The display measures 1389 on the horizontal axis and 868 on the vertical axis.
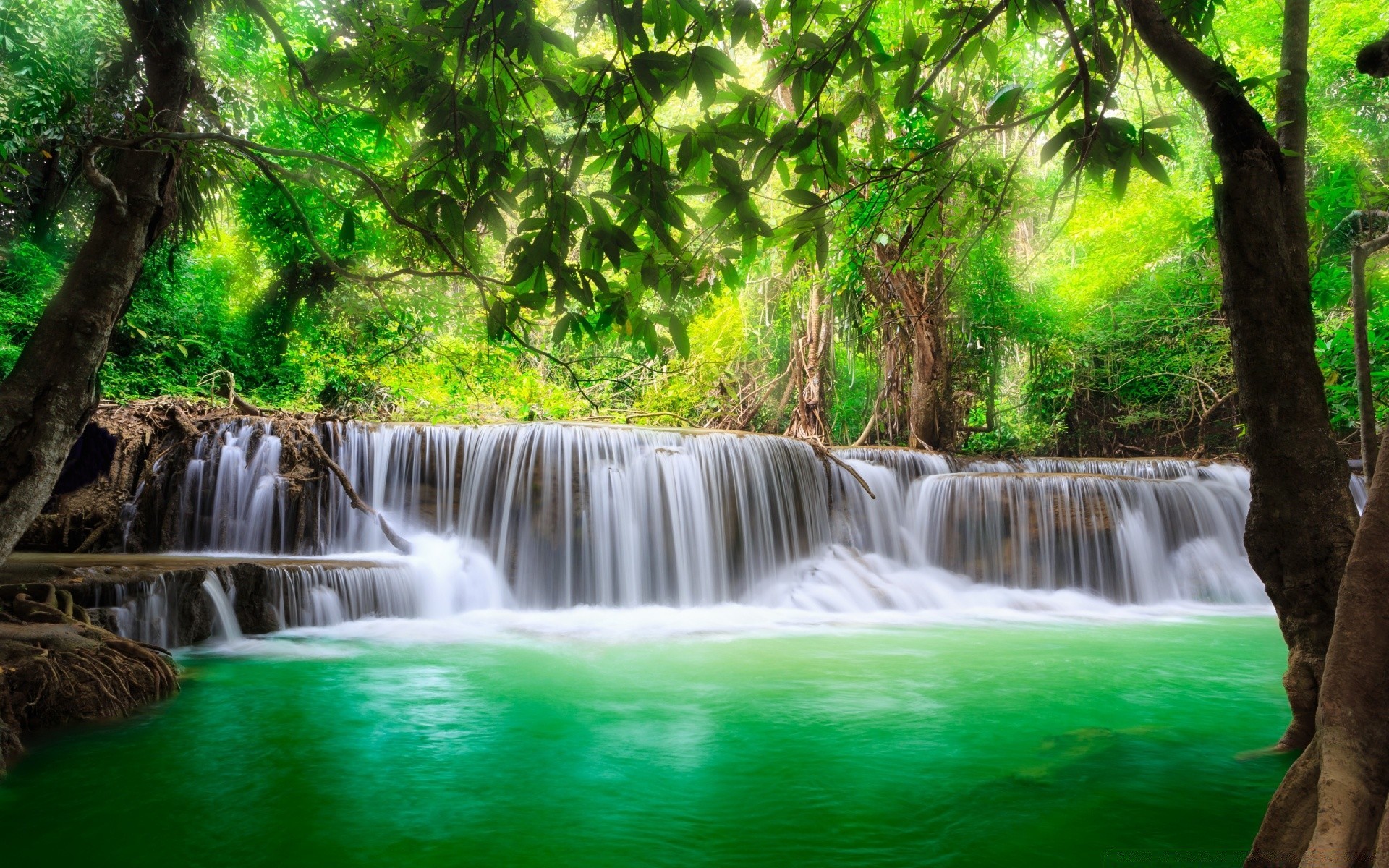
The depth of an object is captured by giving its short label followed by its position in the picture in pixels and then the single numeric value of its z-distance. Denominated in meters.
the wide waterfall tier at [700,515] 9.89
